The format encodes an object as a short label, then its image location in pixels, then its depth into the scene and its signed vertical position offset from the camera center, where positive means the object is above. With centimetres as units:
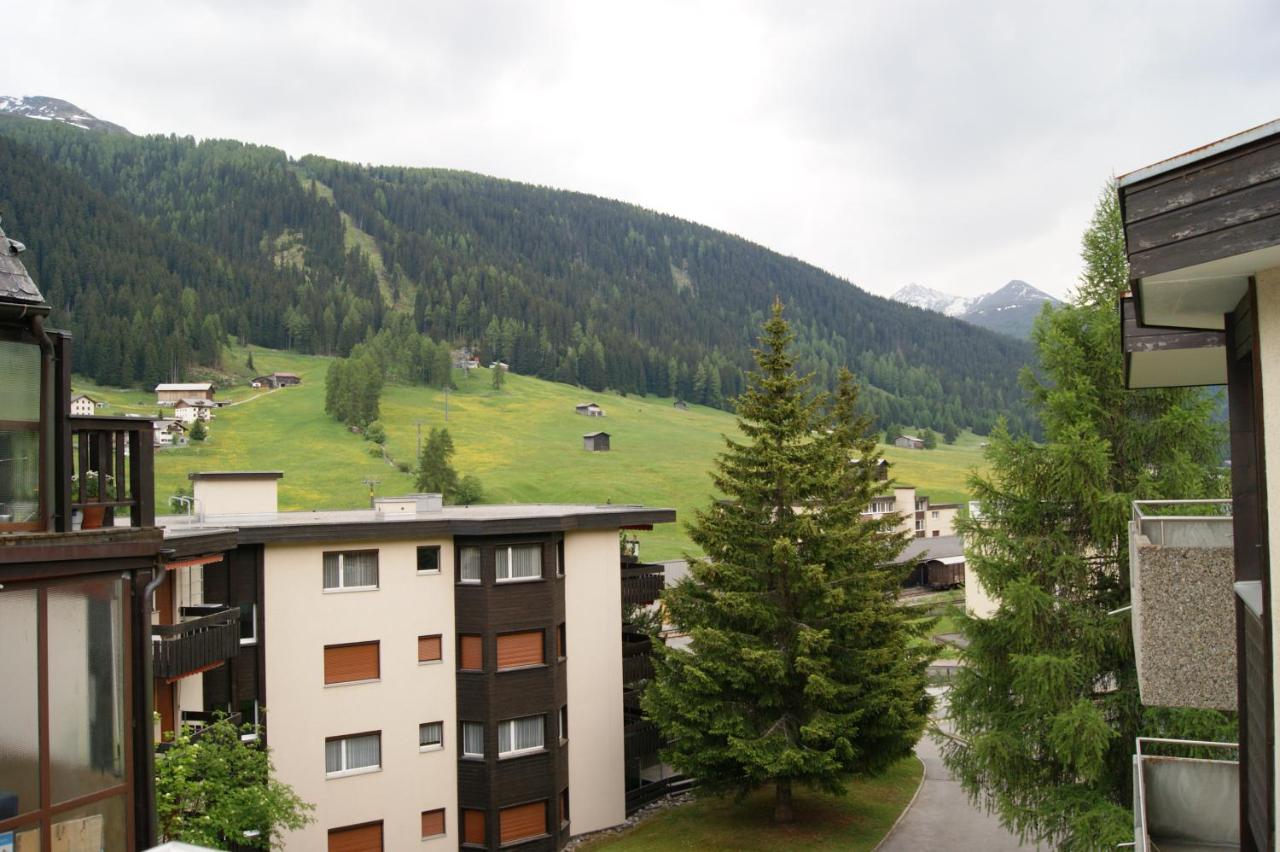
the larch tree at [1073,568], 1889 -271
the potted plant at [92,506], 918 -43
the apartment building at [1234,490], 473 -37
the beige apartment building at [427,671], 2548 -596
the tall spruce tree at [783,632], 2664 -536
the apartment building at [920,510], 10125 -779
